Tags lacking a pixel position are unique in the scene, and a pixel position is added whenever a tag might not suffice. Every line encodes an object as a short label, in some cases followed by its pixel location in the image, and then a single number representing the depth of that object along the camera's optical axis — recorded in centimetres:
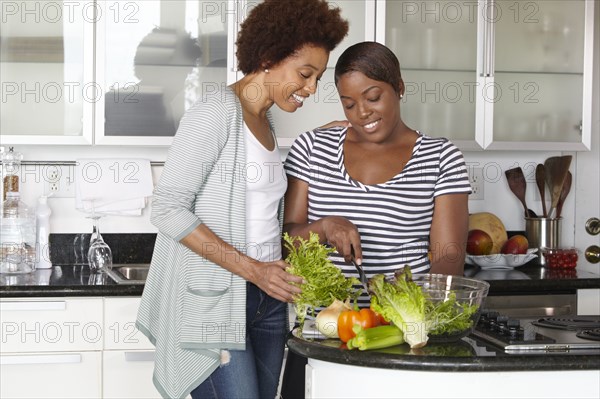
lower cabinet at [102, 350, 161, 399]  301
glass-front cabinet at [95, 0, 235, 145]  333
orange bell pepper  186
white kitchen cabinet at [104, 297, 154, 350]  300
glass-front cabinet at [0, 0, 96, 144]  331
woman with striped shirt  237
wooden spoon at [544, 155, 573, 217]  383
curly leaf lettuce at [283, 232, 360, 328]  204
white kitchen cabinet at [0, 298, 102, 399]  295
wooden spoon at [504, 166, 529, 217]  387
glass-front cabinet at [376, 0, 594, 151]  355
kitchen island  176
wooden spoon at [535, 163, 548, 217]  390
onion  190
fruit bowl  359
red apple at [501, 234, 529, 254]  365
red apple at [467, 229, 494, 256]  364
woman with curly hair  201
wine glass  343
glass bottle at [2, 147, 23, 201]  348
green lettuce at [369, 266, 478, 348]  184
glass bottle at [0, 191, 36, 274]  329
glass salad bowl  189
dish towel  359
